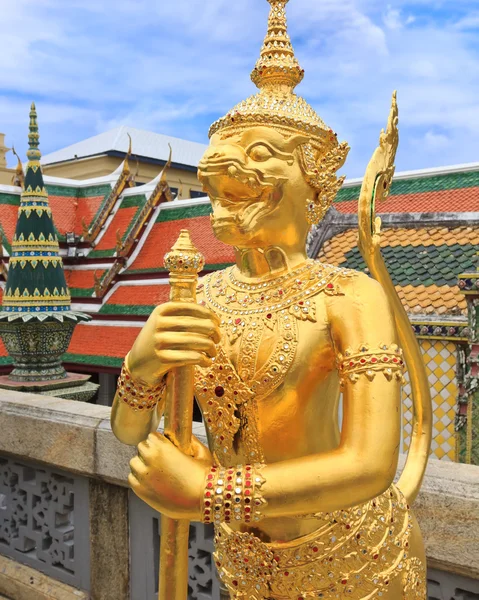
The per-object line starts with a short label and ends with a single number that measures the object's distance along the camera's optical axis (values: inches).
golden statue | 55.4
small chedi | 240.8
